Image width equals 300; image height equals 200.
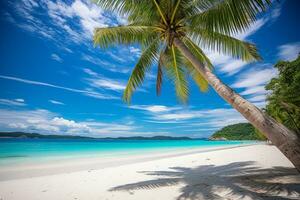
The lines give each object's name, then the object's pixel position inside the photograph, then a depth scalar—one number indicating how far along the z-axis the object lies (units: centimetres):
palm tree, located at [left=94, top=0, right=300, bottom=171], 304
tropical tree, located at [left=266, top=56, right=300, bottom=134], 600
